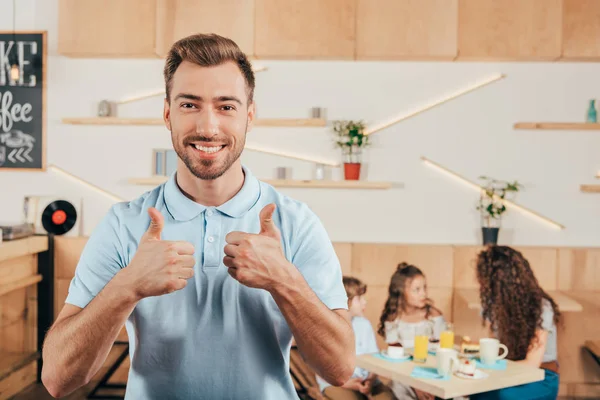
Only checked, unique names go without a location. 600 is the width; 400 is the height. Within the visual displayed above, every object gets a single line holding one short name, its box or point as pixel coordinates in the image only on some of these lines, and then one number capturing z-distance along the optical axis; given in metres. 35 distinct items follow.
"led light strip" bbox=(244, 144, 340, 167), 4.56
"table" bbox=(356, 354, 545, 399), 2.72
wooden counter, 4.02
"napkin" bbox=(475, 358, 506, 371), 3.00
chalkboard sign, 4.59
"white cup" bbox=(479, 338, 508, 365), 3.01
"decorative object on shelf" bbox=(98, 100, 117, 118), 4.55
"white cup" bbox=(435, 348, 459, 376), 2.85
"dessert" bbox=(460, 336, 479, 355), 3.17
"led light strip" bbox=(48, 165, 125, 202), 4.62
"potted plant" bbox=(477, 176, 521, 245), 4.41
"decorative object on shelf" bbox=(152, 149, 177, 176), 4.50
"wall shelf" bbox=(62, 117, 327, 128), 4.48
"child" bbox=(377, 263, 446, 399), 3.77
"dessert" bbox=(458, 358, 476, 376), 2.83
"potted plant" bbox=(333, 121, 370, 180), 4.45
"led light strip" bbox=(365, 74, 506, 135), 4.52
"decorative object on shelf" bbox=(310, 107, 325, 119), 4.52
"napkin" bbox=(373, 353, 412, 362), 3.10
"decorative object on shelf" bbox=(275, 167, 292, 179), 4.50
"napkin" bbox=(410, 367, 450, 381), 2.83
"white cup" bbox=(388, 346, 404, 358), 3.12
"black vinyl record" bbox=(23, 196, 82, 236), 4.52
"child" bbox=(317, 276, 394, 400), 3.50
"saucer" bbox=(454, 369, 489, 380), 2.82
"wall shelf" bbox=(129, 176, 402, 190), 4.47
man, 1.20
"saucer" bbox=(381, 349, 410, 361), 3.11
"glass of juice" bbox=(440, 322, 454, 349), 3.16
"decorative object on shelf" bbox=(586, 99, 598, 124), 4.45
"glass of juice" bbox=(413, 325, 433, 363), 3.08
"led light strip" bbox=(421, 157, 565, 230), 4.52
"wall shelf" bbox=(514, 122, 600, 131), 4.45
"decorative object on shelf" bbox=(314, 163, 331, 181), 4.50
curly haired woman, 3.36
